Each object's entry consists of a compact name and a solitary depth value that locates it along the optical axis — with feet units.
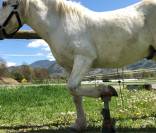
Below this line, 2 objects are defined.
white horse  10.98
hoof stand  9.00
